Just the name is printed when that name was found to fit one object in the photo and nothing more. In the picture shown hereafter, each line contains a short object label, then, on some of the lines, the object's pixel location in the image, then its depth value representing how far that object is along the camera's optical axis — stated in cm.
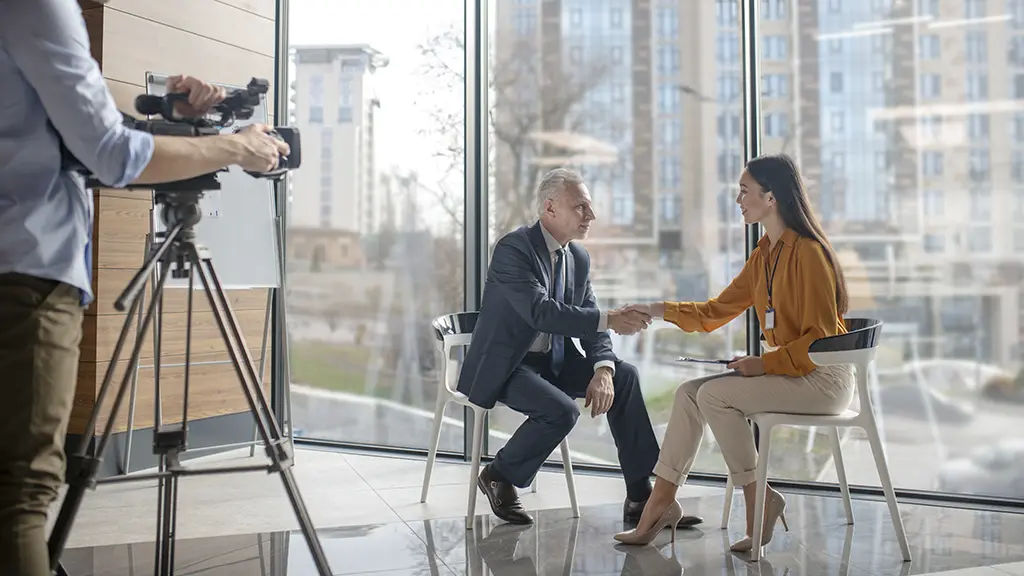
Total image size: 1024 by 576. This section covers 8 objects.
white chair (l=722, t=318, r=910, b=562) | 252
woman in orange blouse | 263
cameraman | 134
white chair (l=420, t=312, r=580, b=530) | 292
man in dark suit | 296
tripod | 166
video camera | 172
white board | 385
